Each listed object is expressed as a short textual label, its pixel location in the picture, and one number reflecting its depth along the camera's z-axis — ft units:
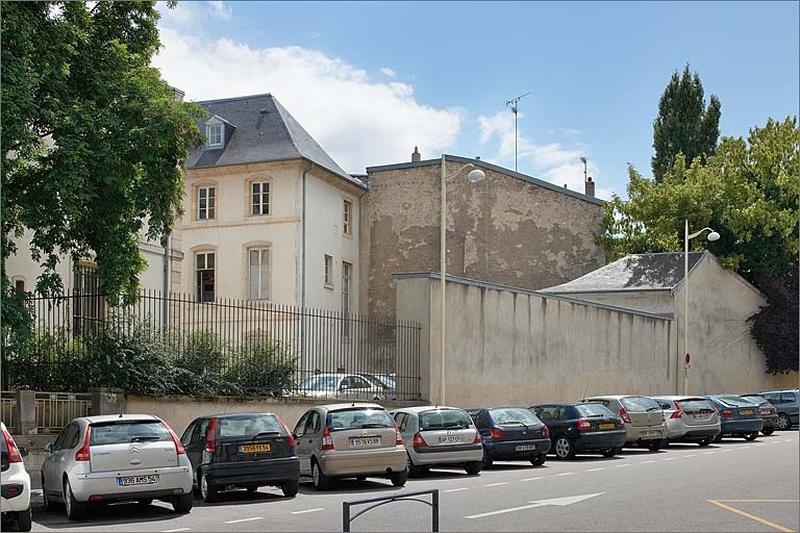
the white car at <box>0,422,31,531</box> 42.34
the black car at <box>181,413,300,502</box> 55.01
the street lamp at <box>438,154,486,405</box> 87.71
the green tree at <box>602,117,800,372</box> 168.45
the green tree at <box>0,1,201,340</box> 62.44
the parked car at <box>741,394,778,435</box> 108.68
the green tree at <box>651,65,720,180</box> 203.21
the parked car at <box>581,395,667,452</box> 89.97
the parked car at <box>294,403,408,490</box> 60.75
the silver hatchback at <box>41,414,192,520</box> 47.91
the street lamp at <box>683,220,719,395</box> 137.18
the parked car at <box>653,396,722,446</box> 94.43
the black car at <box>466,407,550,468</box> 74.64
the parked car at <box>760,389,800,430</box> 121.08
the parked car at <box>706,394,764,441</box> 101.50
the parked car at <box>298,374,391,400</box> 84.89
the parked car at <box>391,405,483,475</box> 67.82
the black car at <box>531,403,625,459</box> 81.51
